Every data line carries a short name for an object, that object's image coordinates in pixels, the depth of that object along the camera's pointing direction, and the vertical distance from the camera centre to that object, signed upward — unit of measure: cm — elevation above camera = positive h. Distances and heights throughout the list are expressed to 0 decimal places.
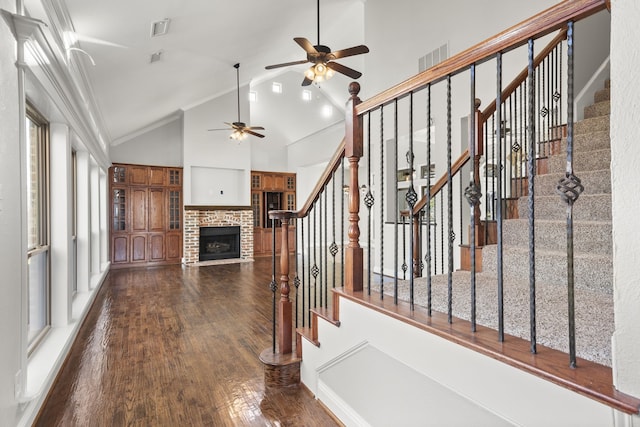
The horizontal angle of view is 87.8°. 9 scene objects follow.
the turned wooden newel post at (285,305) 236 -67
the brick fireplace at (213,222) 817 -27
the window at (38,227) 273 -12
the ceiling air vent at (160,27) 346 +199
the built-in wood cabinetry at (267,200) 954 +35
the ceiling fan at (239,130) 694 +174
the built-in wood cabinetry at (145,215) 773 -5
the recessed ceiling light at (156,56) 417 +200
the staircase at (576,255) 115 -24
